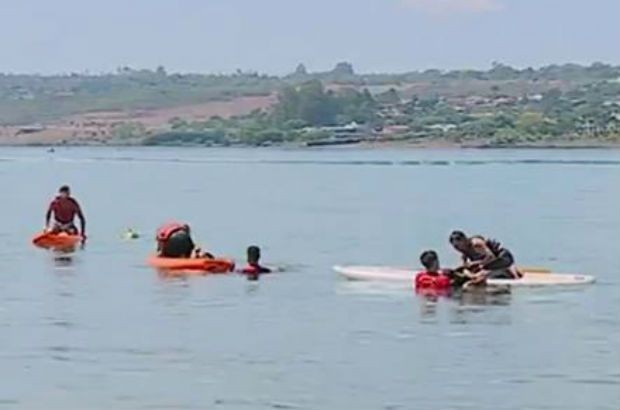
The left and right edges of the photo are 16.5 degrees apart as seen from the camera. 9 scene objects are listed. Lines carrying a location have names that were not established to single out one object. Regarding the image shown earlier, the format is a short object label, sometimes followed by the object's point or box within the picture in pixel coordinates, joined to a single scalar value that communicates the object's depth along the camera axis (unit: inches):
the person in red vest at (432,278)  1373.0
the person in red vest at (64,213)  1780.3
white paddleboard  1430.9
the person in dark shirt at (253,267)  1566.2
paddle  1494.8
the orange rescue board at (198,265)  1533.0
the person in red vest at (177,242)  1535.4
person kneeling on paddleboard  1362.0
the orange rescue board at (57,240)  1879.9
